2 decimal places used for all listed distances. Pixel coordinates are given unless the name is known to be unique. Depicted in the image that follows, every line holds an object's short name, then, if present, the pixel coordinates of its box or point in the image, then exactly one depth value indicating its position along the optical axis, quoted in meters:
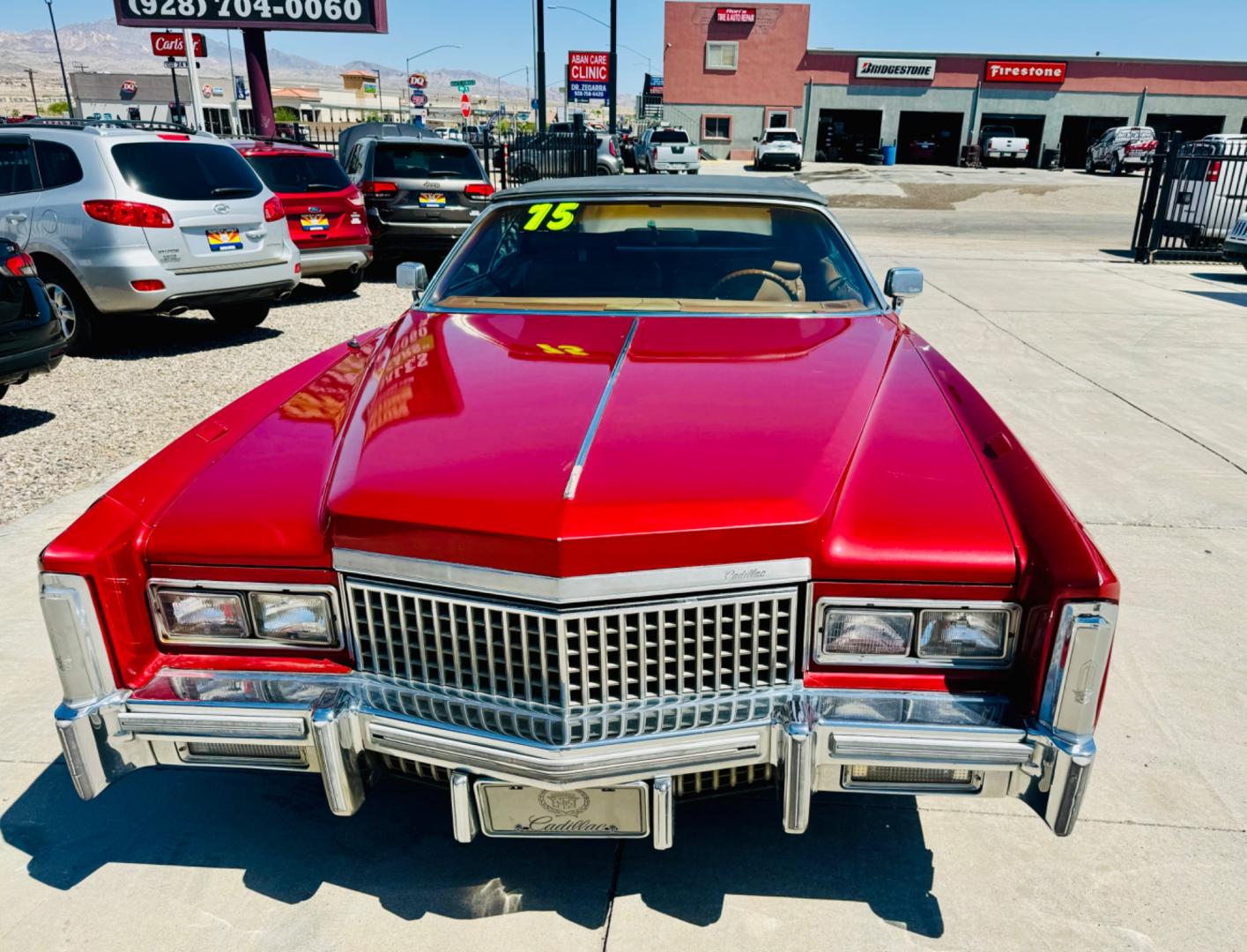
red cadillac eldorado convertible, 1.97
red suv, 9.98
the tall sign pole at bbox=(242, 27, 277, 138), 20.05
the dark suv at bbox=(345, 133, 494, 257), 11.68
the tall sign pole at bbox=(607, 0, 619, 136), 29.23
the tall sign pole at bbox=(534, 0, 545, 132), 22.64
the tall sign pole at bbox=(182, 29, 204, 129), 19.81
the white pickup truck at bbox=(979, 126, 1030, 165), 45.56
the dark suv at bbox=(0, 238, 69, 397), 5.74
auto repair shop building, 48.12
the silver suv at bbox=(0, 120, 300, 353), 7.39
